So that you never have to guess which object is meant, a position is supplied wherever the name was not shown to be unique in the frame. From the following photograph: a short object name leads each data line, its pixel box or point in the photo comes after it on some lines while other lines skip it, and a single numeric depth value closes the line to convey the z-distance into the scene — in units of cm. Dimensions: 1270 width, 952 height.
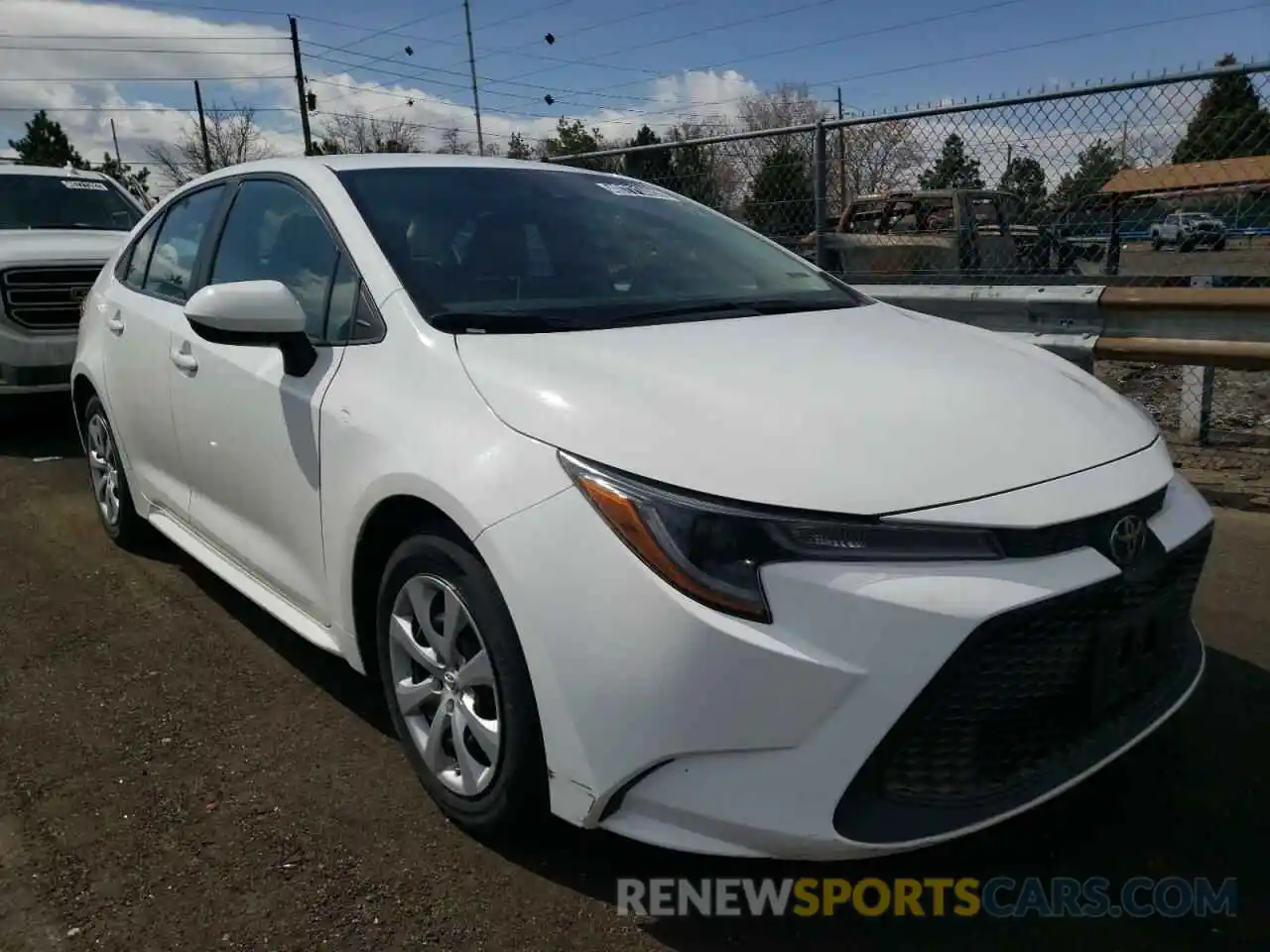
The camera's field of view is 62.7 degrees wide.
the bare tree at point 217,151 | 4403
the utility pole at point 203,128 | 3838
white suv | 671
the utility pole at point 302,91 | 3025
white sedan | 188
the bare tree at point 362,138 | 4012
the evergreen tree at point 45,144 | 4828
